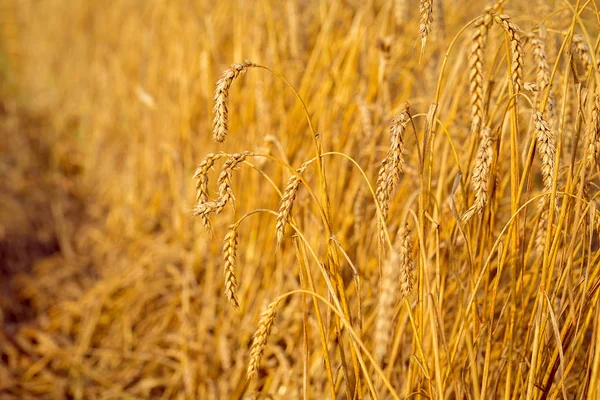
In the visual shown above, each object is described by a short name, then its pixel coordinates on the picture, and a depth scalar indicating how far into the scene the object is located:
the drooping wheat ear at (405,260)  0.81
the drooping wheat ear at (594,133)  0.79
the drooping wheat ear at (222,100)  0.76
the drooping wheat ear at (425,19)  0.75
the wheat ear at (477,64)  0.78
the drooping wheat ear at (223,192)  0.76
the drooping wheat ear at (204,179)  0.77
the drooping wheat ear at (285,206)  0.79
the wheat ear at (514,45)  0.76
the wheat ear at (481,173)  0.77
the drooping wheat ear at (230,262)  0.79
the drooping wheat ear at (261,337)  0.82
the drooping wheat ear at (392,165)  0.75
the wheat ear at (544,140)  0.75
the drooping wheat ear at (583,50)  0.85
